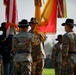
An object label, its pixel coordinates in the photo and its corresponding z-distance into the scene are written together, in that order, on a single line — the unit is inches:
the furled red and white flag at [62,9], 570.9
